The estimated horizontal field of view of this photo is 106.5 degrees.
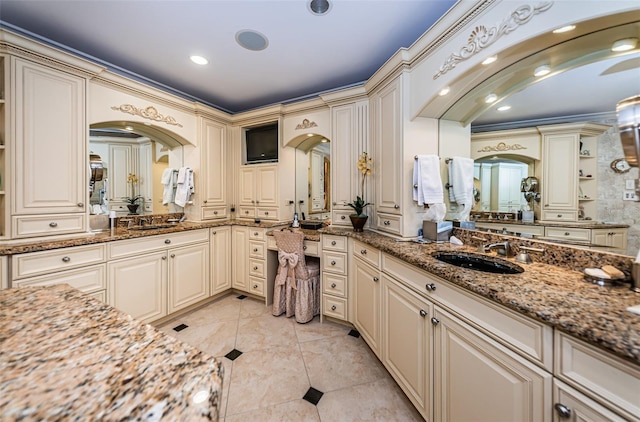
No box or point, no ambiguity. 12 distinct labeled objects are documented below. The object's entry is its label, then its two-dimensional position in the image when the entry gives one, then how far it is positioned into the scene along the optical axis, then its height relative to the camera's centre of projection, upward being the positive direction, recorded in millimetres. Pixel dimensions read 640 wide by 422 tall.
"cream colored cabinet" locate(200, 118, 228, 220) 3006 +546
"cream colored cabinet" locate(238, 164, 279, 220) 3088 +243
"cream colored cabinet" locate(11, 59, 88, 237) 1729 +462
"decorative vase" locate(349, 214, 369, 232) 2316 -109
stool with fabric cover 2432 -744
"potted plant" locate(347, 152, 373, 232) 2320 +48
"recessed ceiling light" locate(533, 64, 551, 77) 1305 +770
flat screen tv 3152 +901
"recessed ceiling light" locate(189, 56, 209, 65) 2221 +1429
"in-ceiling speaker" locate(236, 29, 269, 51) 1907 +1416
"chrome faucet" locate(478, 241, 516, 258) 1438 -239
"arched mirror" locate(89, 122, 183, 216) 2453 +513
